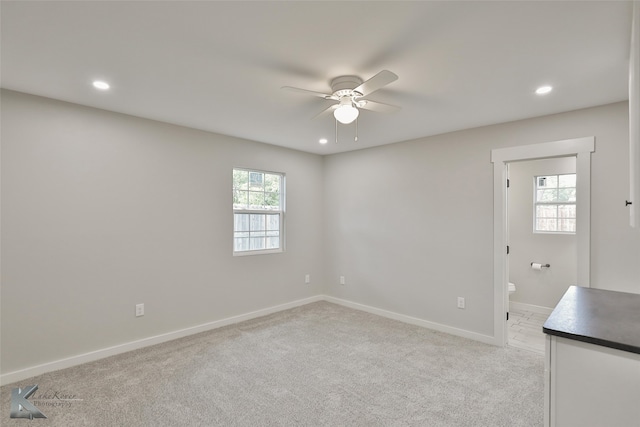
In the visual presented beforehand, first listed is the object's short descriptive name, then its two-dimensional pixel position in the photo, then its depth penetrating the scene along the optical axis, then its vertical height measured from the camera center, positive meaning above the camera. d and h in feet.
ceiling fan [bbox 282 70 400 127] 7.07 +2.82
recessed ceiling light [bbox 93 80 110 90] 8.03 +3.31
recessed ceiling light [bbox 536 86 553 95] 8.13 +3.26
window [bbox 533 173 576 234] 14.28 +0.52
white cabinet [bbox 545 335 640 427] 4.32 -2.44
